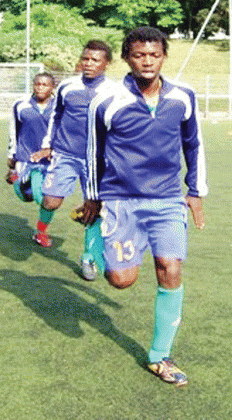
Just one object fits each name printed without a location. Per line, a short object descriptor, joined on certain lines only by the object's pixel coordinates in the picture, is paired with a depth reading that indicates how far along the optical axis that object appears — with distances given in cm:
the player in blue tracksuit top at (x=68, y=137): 701
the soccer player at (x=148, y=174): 421
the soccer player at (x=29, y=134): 803
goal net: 3331
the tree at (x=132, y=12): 5297
